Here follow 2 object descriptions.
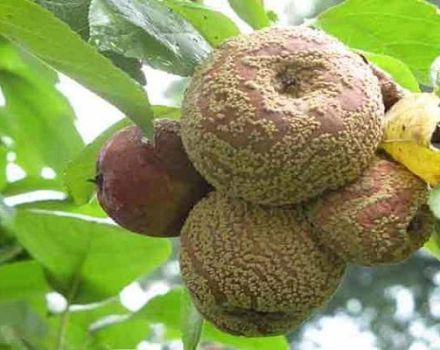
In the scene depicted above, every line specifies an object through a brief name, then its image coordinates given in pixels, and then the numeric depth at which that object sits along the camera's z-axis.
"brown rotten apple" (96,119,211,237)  0.52
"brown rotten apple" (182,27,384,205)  0.49
